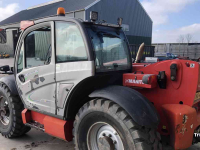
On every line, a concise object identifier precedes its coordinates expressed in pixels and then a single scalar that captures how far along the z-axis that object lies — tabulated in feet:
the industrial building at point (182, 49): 72.13
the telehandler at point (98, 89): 7.29
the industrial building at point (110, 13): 74.28
